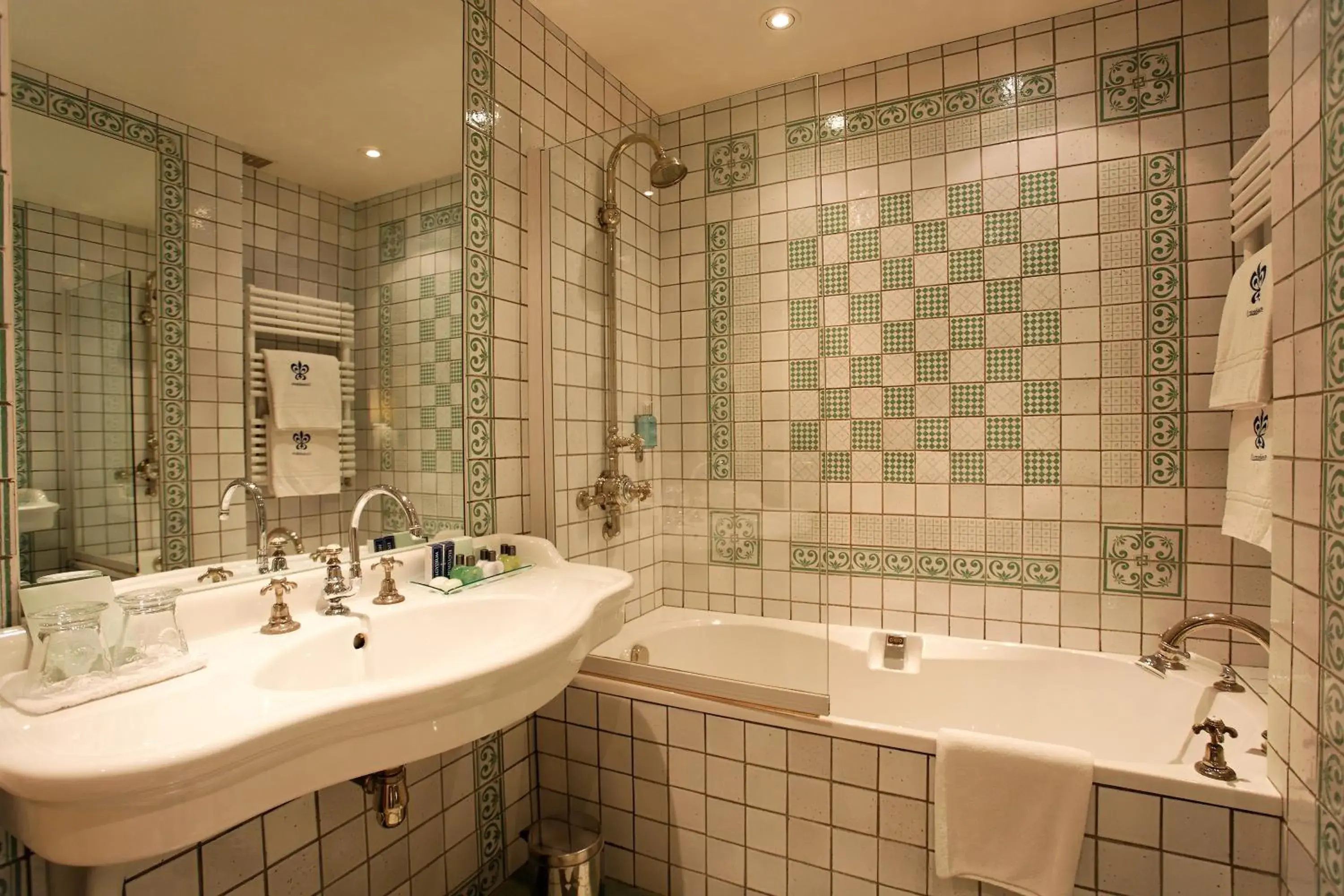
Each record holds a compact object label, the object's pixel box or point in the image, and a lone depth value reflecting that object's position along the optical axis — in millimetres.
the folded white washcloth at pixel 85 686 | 795
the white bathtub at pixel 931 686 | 1552
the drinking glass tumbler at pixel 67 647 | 851
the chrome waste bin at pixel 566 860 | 1539
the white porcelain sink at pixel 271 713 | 667
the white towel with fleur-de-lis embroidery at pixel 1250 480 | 1496
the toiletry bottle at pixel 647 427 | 2119
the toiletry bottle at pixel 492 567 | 1584
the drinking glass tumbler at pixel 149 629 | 953
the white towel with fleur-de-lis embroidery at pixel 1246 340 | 1463
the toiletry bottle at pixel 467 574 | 1499
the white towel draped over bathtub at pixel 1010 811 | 1246
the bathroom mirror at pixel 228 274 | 981
